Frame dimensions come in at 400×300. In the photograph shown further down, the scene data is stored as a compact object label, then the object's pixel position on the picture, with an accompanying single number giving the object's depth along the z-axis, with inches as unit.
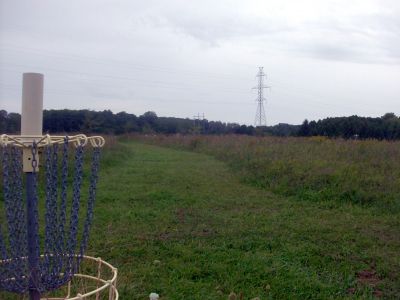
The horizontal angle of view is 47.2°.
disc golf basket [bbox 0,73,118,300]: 73.9
